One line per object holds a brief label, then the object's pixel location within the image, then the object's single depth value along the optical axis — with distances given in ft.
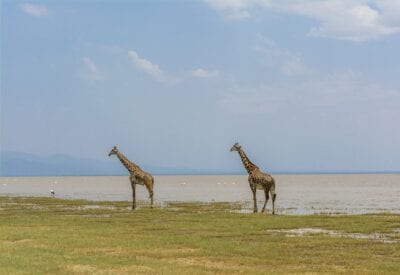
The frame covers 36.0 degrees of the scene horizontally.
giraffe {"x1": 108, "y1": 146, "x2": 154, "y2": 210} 144.66
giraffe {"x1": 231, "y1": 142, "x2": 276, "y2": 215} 131.34
